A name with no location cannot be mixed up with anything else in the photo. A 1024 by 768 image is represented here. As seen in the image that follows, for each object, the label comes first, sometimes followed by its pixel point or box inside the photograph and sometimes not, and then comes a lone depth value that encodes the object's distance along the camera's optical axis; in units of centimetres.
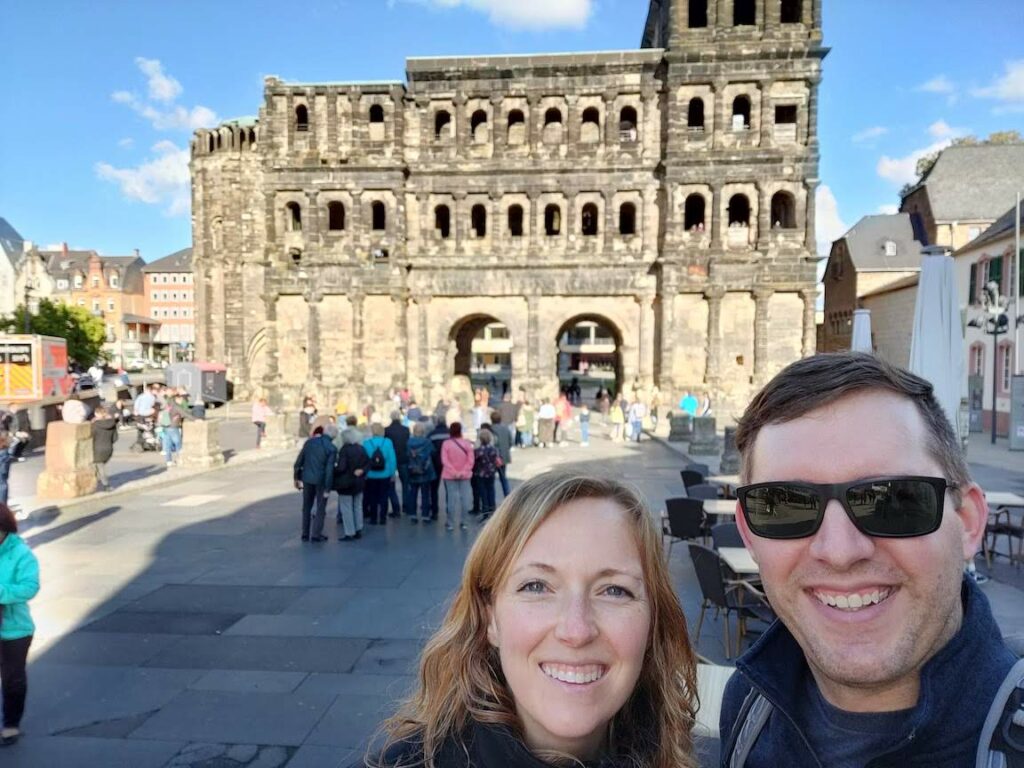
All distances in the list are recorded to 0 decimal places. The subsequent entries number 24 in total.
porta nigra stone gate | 2983
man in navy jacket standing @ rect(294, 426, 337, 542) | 970
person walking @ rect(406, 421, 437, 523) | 1092
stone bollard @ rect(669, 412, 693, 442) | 2166
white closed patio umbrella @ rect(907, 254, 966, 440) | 812
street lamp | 2167
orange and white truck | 2420
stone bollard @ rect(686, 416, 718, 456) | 1834
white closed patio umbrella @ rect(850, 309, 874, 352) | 1129
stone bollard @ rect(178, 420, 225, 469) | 1588
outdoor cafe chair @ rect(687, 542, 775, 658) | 570
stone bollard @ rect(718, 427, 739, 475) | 1413
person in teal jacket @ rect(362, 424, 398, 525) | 1088
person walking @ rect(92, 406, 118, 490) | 1256
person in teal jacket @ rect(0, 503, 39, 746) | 444
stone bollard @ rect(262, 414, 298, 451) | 1991
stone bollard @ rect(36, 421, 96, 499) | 1173
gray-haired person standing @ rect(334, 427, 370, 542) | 967
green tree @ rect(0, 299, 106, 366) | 4272
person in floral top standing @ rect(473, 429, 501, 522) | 1099
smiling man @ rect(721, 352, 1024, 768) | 131
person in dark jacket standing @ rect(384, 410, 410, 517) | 1162
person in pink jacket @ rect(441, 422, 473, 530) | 1036
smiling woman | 150
